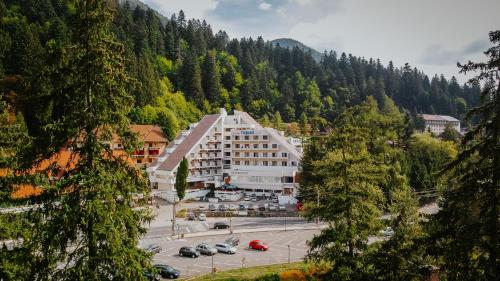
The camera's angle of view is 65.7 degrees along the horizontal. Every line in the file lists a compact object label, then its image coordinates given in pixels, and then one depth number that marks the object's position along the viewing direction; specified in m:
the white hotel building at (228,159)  76.81
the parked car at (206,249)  39.25
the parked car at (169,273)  31.47
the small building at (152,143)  85.84
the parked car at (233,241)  42.81
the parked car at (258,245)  41.56
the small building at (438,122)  176.25
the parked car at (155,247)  38.12
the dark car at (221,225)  52.16
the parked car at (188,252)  38.31
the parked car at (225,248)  40.38
